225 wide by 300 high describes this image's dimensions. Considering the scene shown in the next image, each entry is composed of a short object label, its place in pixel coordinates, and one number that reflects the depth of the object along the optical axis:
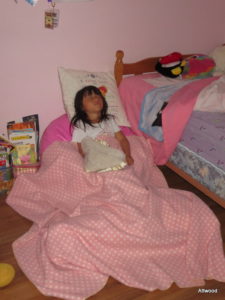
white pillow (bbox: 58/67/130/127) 2.59
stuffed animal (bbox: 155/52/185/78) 2.87
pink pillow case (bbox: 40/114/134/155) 2.56
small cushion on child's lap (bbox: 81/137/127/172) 2.15
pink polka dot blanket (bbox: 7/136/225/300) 1.76
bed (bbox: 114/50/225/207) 2.18
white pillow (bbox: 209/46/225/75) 3.06
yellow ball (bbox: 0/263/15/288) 1.72
